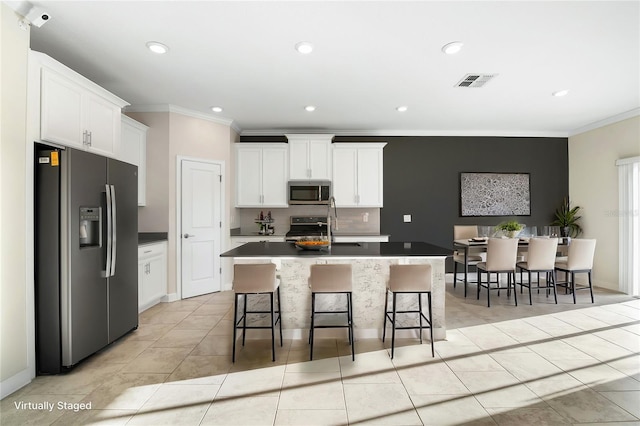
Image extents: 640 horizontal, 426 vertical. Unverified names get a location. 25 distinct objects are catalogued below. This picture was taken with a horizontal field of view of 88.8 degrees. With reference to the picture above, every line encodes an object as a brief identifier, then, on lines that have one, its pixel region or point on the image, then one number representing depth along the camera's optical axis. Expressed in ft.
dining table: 15.97
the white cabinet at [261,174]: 18.58
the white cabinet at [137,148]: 13.67
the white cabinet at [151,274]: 13.07
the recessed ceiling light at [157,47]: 9.52
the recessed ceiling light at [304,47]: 9.44
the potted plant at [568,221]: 19.06
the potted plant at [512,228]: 16.34
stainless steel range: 19.11
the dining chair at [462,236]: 17.80
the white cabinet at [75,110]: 8.45
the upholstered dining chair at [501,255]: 14.82
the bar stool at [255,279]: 9.24
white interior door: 15.62
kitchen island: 10.57
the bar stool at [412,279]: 9.41
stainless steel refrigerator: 8.12
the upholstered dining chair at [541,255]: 15.10
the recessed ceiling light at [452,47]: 9.48
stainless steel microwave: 18.37
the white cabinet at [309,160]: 18.43
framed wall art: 19.83
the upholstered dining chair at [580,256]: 14.97
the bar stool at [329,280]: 9.35
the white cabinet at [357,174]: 18.70
